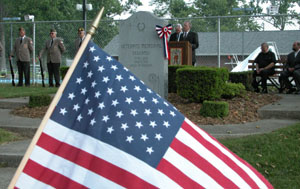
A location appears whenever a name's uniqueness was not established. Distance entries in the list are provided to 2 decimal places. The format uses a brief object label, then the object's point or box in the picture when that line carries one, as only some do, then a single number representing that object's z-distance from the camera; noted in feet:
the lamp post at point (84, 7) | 89.00
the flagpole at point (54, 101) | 8.34
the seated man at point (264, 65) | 47.44
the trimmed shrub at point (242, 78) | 45.14
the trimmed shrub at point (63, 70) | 48.91
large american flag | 8.39
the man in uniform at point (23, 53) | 58.03
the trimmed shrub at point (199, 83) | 36.04
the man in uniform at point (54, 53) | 56.59
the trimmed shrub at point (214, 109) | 32.22
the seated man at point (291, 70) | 46.70
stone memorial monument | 37.04
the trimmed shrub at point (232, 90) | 38.52
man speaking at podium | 47.34
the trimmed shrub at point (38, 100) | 36.88
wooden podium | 44.65
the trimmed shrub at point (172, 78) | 42.11
